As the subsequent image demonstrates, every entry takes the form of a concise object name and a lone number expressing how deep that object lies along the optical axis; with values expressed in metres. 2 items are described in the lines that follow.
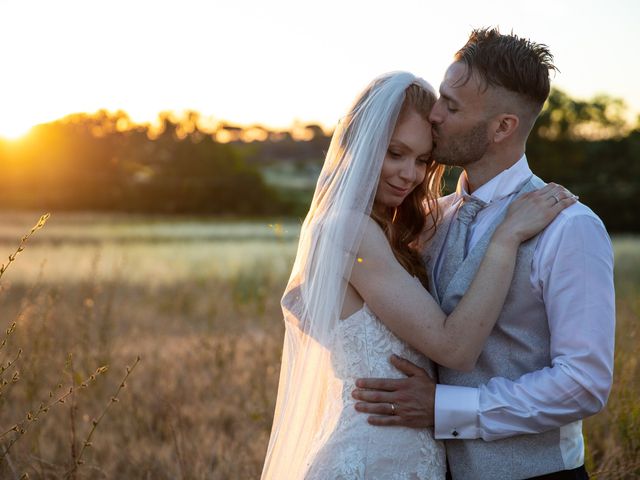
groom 2.64
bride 2.72
